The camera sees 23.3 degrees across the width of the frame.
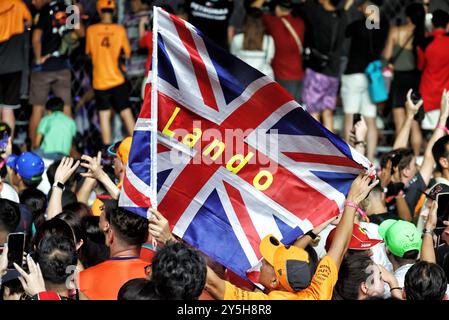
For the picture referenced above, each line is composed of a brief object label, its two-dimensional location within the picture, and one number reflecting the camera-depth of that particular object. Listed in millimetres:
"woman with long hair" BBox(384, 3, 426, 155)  12852
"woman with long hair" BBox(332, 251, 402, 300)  6492
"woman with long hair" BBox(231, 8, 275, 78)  12828
